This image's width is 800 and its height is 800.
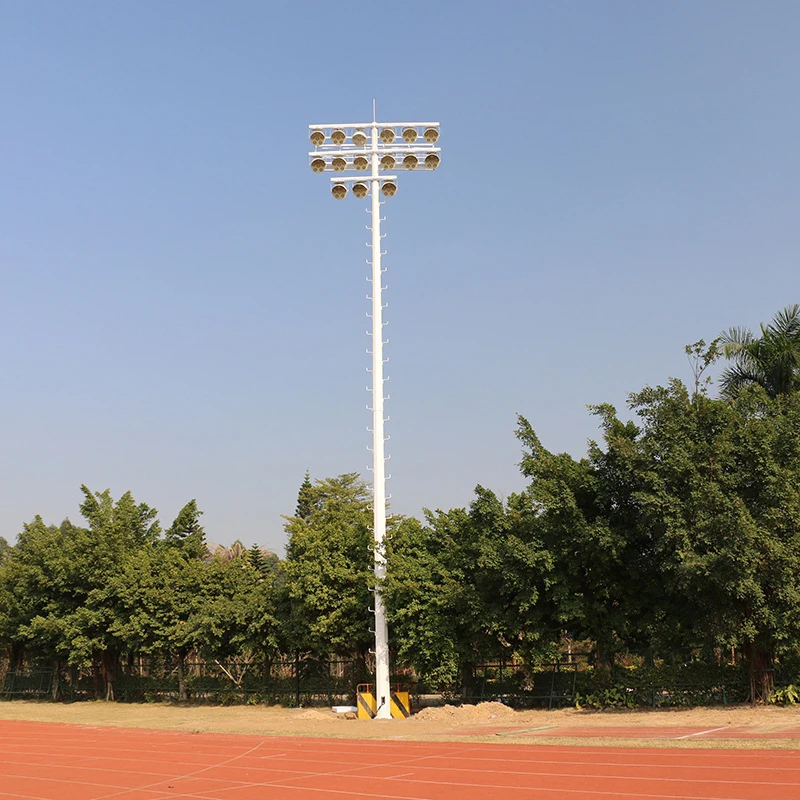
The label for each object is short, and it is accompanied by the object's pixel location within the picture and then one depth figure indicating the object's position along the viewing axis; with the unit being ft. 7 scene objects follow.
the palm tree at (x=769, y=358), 87.76
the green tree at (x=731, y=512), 72.13
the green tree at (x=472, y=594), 85.46
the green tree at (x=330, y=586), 99.14
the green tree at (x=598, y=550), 82.99
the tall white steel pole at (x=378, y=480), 89.45
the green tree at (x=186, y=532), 139.54
